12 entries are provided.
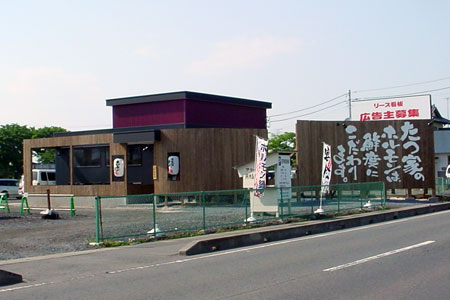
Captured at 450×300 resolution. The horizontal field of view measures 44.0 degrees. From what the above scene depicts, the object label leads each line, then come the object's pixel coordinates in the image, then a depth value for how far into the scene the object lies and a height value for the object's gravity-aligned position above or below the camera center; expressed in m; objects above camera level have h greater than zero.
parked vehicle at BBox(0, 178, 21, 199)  46.44 -0.51
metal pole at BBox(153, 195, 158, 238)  16.72 -1.21
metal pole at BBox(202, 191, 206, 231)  17.86 -1.00
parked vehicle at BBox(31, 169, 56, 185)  46.90 +0.38
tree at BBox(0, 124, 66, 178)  65.81 +3.94
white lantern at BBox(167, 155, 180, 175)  29.20 +0.65
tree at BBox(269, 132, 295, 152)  66.19 +4.05
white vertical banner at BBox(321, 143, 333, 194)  23.19 +0.37
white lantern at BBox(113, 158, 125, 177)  31.39 +0.71
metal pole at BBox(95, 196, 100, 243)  15.48 -1.22
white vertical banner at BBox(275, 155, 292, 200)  20.56 +0.03
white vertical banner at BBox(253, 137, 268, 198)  20.06 +0.37
